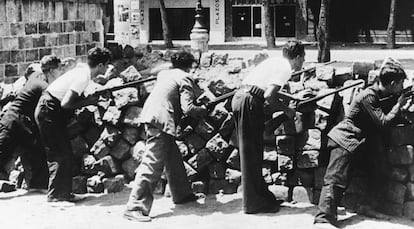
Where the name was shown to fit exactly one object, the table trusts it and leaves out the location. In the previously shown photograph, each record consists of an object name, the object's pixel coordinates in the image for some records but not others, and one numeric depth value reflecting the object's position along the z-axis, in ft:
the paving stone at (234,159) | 25.99
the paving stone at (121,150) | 27.68
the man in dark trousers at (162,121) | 23.34
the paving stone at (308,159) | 24.27
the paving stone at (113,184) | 27.43
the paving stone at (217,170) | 26.40
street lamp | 76.13
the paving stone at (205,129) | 26.20
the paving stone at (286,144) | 24.76
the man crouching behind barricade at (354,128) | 21.52
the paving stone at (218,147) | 26.03
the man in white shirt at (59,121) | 25.40
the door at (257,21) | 110.22
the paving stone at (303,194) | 24.81
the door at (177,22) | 112.16
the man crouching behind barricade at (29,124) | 26.99
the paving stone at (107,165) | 27.66
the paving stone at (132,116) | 27.22
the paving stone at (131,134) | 27.58
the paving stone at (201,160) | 26.40
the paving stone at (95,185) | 27.68
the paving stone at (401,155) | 22.75
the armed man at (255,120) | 23.15
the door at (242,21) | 110.83
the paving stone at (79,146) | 28.37
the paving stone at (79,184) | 27.99
